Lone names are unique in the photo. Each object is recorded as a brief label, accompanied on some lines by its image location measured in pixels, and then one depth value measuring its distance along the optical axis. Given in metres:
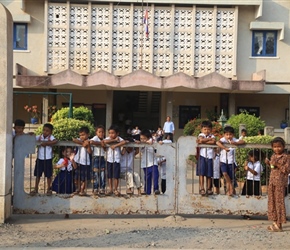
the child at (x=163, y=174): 8.04
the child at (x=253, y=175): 7.71
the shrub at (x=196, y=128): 16.01
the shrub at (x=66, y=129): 10.58
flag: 21.53
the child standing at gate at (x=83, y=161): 7.36
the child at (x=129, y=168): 7.77
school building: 22.22
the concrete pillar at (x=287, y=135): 12.94
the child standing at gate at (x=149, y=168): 7.60
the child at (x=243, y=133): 11.85
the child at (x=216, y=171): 7.62
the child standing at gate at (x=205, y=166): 7.43
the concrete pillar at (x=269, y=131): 12.77
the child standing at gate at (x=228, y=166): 7.60
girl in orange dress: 6.65
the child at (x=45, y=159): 7.48
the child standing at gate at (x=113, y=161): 7.45
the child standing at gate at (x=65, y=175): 7.71
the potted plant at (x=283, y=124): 24.48
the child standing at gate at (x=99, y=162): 7.43
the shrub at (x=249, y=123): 17.07
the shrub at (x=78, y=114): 14.22
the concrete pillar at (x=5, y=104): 6.82
